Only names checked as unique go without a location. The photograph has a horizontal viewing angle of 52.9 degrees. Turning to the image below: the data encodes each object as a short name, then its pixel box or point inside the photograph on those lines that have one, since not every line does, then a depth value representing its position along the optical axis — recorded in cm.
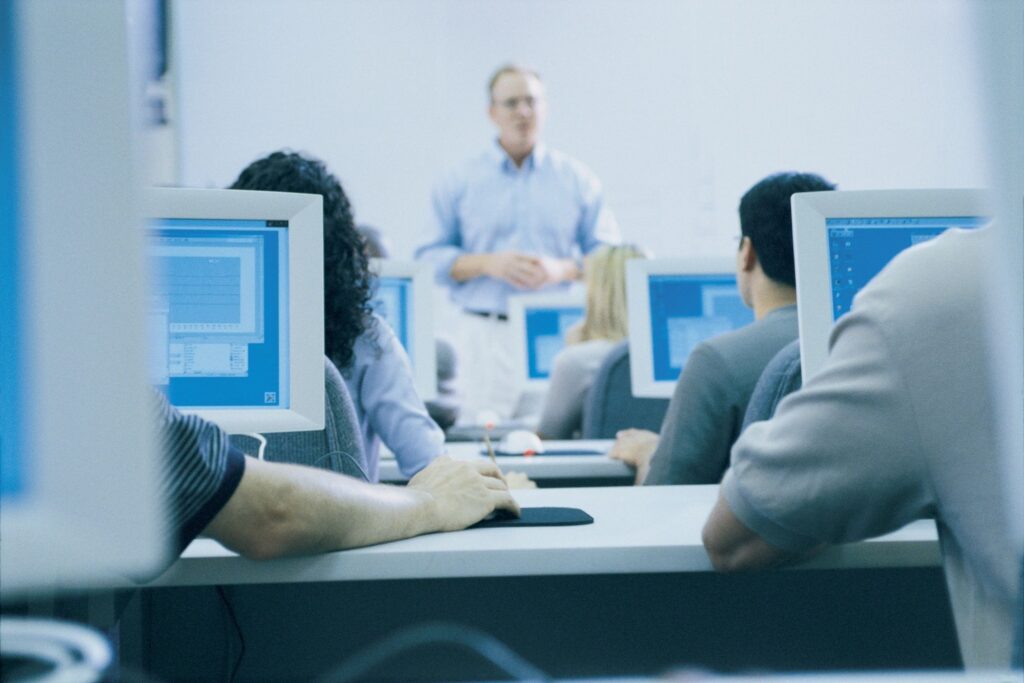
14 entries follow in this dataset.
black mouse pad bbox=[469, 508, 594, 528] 125
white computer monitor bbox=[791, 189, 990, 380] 148
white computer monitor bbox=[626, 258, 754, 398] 260
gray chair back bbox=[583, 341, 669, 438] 284
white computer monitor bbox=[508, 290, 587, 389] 429
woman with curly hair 188
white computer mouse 258
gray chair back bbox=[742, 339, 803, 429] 161
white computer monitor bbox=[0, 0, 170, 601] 43
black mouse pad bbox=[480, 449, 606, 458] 256
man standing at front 505
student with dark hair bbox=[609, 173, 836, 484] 195
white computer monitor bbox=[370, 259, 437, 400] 275
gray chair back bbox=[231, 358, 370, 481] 150
